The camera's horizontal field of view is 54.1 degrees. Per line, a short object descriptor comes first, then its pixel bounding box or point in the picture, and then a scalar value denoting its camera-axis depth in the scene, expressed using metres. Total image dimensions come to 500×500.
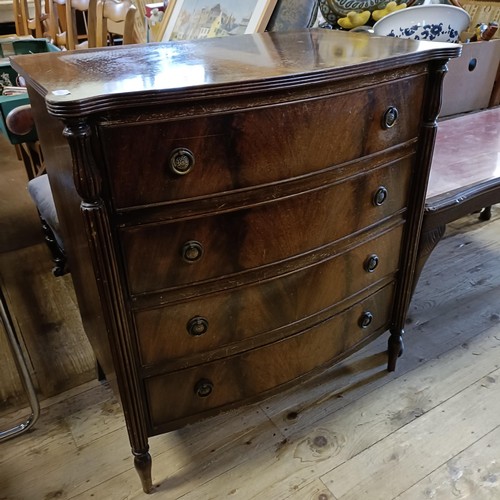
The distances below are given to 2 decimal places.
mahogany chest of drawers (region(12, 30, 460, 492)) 0.75
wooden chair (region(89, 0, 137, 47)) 1.94
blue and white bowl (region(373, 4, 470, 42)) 1.52
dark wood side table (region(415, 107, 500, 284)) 1.27
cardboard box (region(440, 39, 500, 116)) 1.72
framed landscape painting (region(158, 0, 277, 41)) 1.74
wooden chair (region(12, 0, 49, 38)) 3.27
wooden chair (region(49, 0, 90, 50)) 2.66
